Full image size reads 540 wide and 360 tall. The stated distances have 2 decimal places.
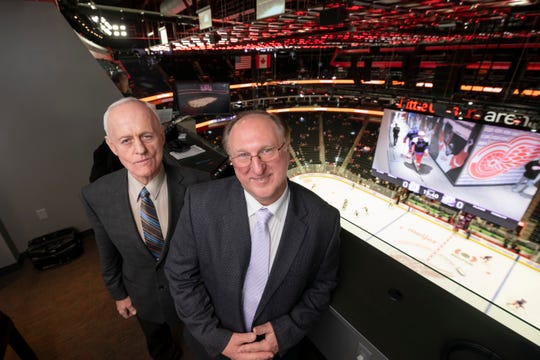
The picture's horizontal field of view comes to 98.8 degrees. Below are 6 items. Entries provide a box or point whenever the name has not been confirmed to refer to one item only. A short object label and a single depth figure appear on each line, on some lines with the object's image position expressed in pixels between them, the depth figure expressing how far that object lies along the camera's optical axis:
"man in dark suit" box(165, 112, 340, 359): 1.07
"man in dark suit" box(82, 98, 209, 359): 1.33
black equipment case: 3.26
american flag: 15.57
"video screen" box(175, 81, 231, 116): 6.25
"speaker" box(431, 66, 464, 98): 7.85
